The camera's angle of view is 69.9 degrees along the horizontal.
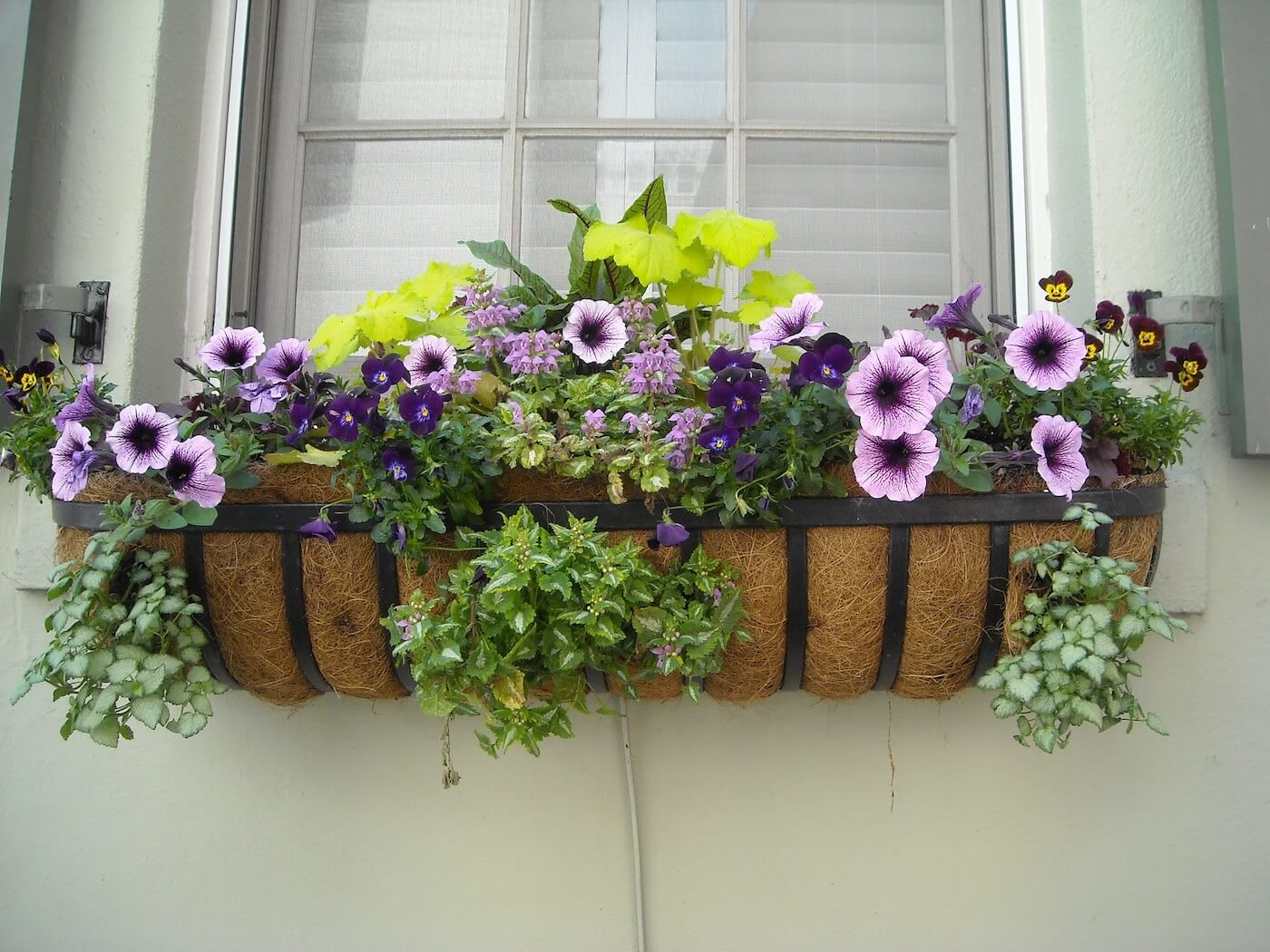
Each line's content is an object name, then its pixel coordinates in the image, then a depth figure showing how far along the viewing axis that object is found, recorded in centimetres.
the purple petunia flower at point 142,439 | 107
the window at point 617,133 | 168
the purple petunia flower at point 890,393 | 102
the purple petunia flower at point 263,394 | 113
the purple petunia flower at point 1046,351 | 107
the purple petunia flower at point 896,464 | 102
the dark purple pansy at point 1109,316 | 118
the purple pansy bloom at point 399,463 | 104
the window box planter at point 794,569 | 109
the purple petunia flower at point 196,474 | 106
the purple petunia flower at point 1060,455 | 105
